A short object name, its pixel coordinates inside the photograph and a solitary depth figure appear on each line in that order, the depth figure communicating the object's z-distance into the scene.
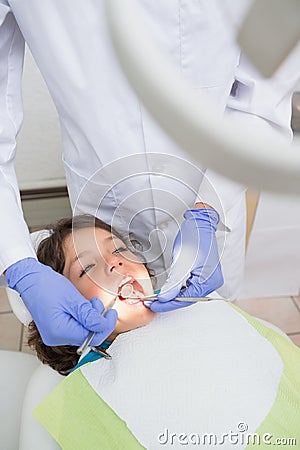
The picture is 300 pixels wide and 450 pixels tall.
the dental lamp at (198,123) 0.29
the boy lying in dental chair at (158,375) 1.00
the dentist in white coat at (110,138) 0.93
